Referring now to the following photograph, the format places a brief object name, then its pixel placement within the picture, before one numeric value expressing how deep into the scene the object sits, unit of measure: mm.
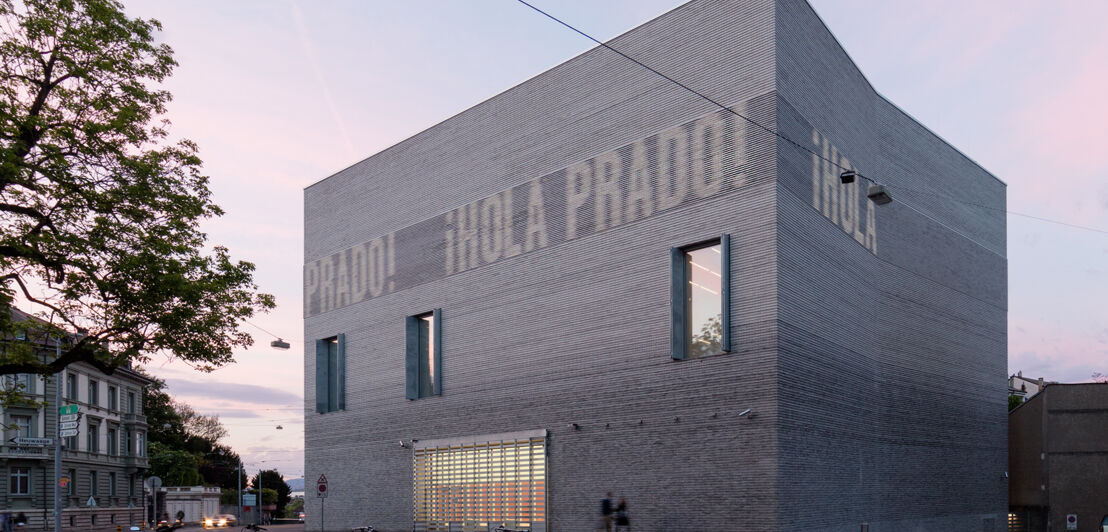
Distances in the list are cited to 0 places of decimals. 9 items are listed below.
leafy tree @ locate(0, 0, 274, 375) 17938
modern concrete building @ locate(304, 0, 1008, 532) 22594
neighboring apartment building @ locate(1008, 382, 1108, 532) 38156
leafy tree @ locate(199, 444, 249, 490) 108750
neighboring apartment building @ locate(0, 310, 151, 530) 51188
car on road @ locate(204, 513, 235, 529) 61812
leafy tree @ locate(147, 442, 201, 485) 89875
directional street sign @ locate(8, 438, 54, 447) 32688
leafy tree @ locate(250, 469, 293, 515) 111638
